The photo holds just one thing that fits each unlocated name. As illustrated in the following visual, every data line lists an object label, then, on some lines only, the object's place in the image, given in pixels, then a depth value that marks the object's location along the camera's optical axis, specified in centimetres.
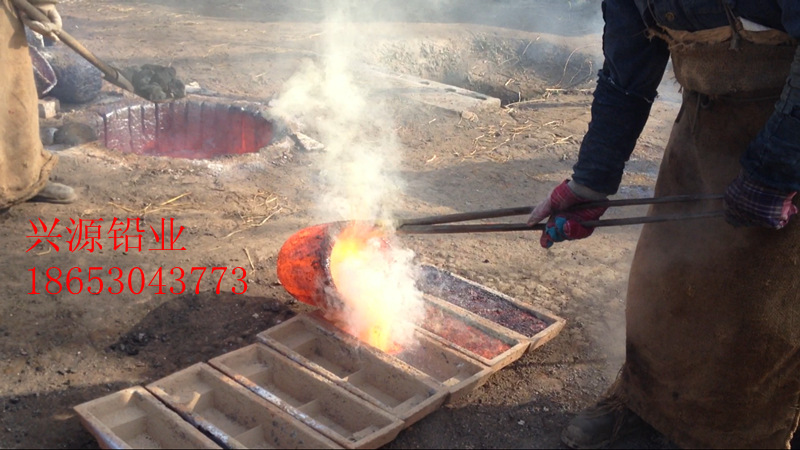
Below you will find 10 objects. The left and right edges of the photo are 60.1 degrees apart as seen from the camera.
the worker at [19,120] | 450
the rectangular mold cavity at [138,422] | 274
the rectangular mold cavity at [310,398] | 290
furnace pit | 675
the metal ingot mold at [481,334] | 351
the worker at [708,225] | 234
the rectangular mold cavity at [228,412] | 283
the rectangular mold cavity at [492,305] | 387
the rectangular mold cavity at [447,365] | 327
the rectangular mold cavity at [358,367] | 315
